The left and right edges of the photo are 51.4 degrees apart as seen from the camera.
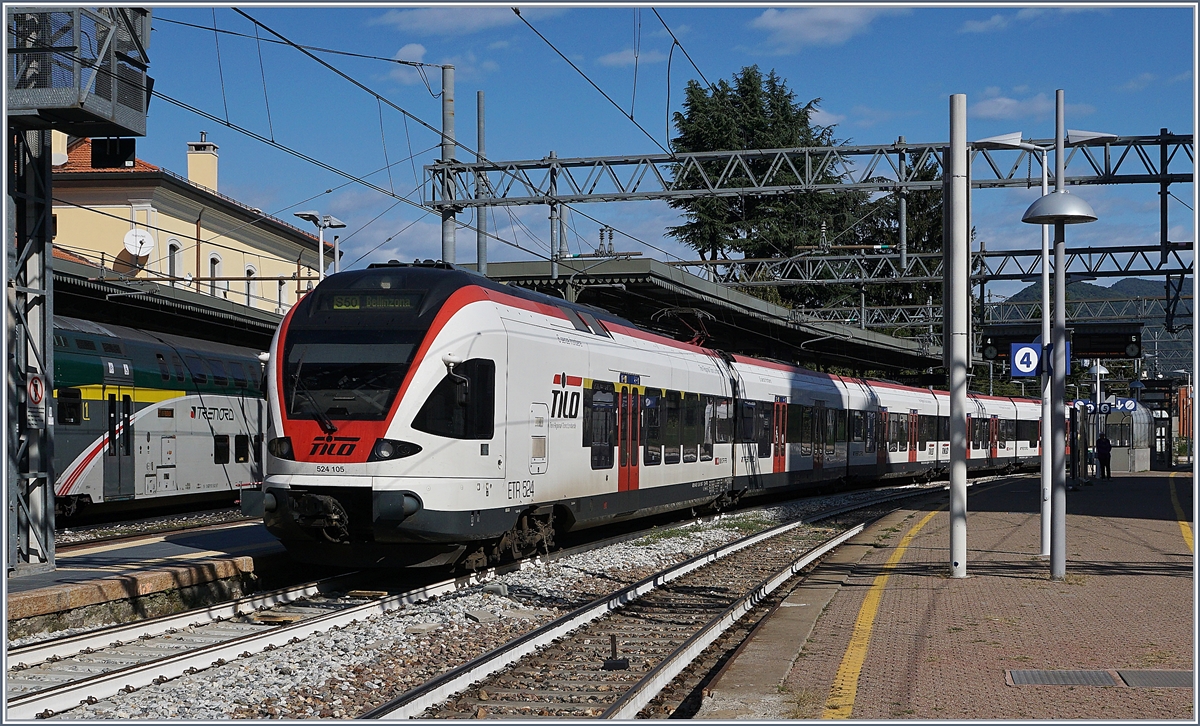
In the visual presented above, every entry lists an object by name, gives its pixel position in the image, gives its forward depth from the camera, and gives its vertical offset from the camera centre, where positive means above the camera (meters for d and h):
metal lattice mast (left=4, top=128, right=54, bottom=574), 12.40 +0.63
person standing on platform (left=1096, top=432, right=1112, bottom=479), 34.12 -0.81
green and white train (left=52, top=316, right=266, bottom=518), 18.61 -0.07
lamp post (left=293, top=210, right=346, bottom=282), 33.18 +5.25
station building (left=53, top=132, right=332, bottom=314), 39.66 +6.47
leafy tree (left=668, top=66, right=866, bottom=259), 57.88 +11.05
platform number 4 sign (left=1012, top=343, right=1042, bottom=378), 16.33 +0.86
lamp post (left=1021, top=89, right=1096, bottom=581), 12.62 +0.80
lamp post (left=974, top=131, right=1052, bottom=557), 15.03 +0.59
